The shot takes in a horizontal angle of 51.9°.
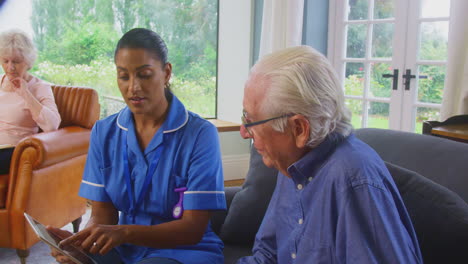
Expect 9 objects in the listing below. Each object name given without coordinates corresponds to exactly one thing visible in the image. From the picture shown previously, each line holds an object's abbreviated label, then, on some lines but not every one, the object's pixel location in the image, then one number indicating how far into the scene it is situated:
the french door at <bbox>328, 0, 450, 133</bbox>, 3.24
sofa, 1.10
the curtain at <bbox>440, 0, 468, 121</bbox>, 2.72
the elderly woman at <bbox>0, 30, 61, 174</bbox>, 2.85
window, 4.07
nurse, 1.48
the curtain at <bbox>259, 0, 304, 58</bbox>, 3.76
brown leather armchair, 2.50
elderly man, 0.92
